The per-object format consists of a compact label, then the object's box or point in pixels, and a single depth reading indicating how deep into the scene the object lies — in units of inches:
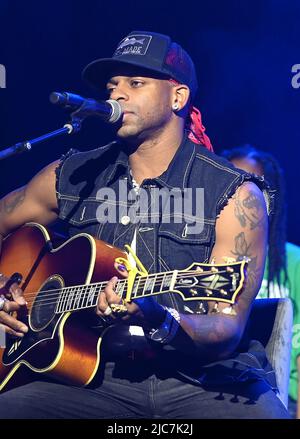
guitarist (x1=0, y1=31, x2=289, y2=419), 259.3
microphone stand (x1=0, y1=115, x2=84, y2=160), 242.6
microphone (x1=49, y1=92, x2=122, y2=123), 236.8
